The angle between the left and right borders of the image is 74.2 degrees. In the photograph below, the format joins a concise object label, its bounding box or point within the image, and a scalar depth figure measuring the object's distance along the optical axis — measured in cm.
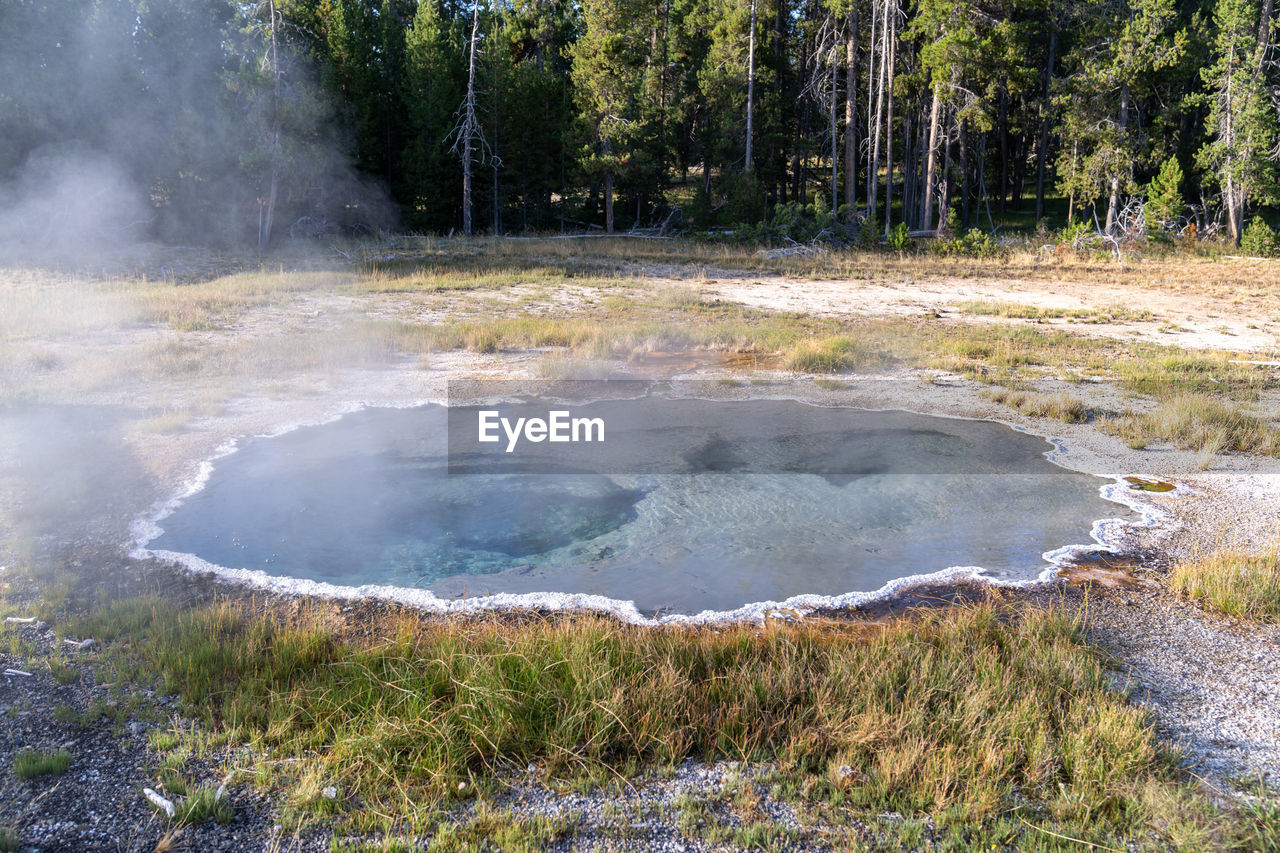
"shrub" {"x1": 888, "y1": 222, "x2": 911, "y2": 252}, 2477
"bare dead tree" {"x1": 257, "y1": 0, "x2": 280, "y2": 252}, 2166
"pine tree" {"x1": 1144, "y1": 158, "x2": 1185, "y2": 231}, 2598
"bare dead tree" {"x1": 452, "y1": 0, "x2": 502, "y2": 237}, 2664
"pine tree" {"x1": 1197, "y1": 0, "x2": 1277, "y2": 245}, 2566
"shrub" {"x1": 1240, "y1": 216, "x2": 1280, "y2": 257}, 2442
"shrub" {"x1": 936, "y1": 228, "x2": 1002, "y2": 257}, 2395
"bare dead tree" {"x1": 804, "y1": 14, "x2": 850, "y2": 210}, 2827
